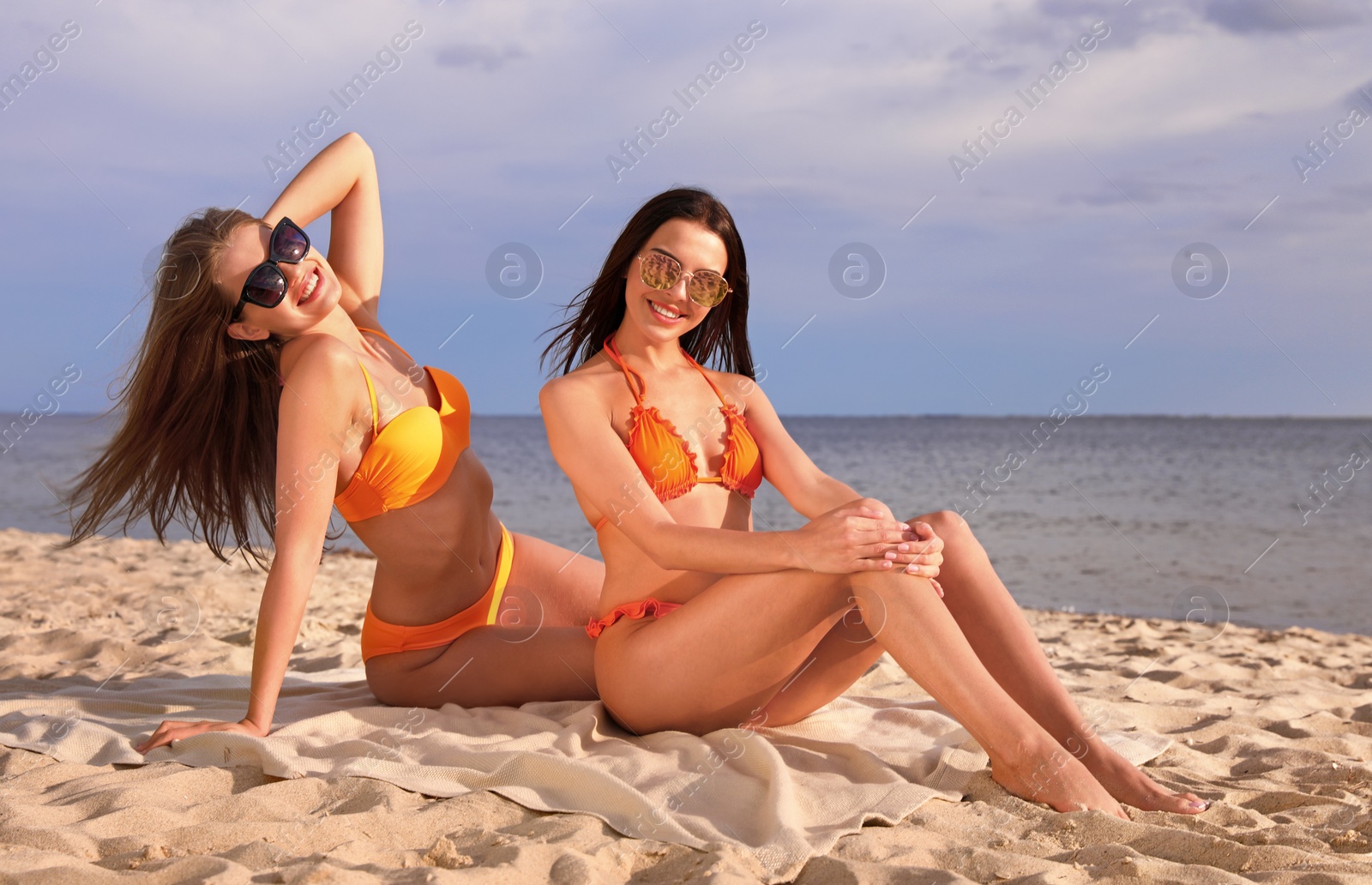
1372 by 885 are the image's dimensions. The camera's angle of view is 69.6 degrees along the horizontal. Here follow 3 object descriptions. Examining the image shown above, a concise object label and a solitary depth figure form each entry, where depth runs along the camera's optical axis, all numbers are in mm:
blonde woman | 2982
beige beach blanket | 2545
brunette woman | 2641
